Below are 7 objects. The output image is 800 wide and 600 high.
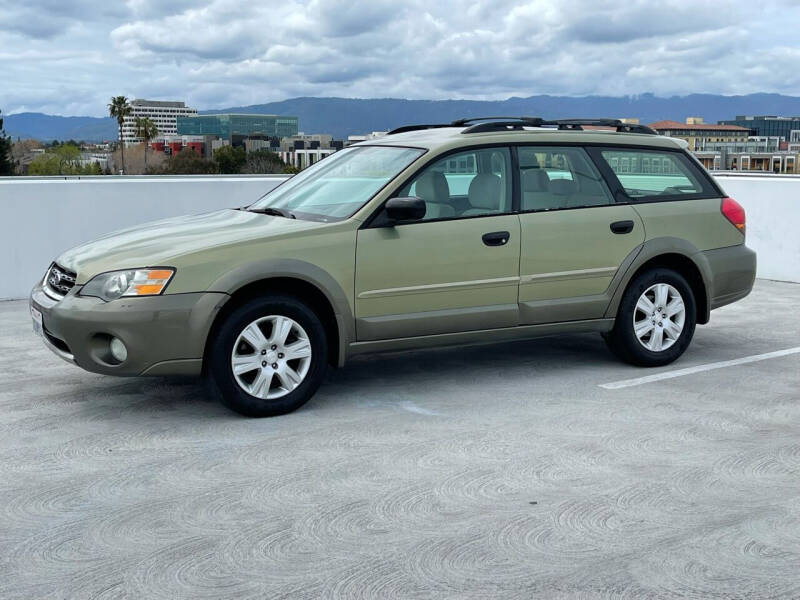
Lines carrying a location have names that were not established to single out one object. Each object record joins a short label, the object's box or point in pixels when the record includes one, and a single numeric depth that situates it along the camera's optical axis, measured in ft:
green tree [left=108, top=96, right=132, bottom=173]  503.28
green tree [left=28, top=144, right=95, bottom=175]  614.34
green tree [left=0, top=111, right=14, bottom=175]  351.25
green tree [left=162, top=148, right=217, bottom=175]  449.06
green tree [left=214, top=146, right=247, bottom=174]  458.09
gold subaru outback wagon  17.58
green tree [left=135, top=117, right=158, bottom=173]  531.50
